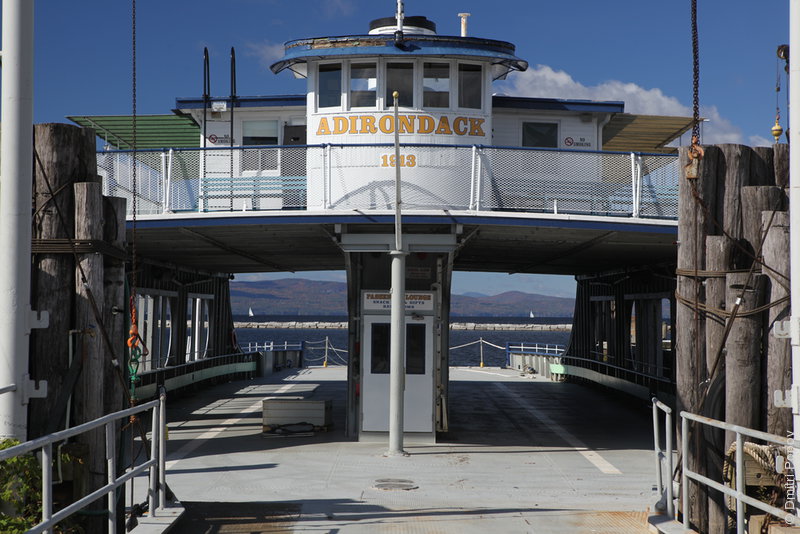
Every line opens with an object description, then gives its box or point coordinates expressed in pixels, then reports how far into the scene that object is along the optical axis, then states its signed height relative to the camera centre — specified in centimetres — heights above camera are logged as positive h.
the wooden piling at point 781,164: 991 +124
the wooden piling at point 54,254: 829 +22
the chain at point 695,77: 871 +192
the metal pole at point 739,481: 732 -158
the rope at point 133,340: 943 -62
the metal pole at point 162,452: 949 -177
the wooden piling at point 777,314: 866 -31
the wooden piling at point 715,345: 916 -63
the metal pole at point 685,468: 891 -181
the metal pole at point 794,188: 729 +73
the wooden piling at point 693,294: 927 -14
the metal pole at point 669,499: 932 -220
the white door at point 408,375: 1700 -174
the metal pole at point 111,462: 785 -157
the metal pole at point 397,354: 1559 -124
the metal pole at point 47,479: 643 -138
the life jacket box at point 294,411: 1816 -257
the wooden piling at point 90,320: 845 -37
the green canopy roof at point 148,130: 2270 +378
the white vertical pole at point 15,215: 741 +50
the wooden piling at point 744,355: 889 -71
